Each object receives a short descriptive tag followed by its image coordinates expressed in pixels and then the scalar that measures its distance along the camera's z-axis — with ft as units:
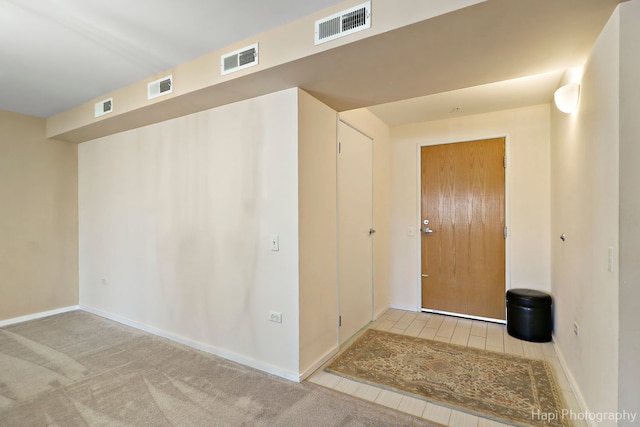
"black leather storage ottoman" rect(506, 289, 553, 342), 9.89
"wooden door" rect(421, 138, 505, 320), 11.96
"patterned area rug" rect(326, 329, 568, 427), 6.57
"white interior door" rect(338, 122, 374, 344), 10.02
